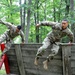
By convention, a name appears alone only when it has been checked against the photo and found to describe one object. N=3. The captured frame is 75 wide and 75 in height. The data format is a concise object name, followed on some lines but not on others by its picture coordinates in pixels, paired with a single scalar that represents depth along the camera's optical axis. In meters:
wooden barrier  6.53
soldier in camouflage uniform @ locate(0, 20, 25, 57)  8.03
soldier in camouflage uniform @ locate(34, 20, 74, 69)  6.50
